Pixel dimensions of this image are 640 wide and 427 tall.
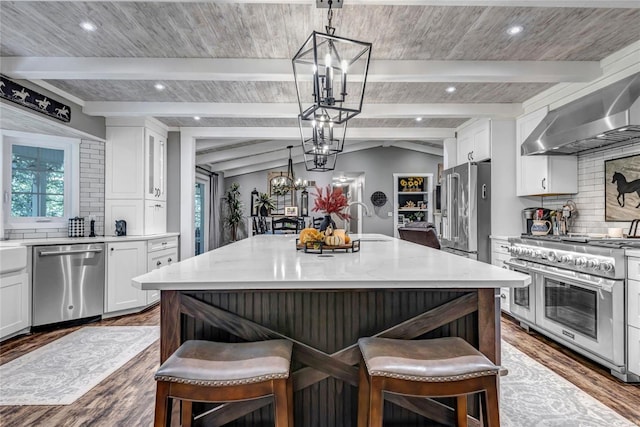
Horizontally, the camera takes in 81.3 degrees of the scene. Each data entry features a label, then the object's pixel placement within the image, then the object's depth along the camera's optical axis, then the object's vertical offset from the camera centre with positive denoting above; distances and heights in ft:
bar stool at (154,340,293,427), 3.87 -1.72
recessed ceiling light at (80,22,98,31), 8.86 +4.56
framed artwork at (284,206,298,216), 24.89 +0.32
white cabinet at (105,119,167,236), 16.01 +1.67
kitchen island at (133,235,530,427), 5.00 -1.44
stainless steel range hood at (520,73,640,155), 9.18 +2.60
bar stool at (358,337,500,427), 3.88 -1.67
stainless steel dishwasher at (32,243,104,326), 12.20 -2.29
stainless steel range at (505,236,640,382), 8.57 -2.09
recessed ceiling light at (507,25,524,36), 9.08 +4.60
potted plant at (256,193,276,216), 33.45 +1.06
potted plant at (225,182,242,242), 34.14 +0.63
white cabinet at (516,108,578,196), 13.34 +1.69
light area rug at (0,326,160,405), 7.86 -3.76
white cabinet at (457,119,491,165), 16.31 +3.50
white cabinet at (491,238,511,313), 14.10 -1.62
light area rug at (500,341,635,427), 6.81 -3.76
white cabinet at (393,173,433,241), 32.19 +1.64
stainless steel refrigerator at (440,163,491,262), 15.81 +0.20
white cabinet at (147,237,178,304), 15.42 -1.68
